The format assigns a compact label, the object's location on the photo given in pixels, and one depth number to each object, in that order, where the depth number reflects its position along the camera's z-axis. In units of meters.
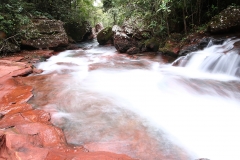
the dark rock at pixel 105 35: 14.33
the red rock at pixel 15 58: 7.14
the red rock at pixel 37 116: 2.69
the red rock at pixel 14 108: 2.91
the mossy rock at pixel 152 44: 9.45
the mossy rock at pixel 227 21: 6.50
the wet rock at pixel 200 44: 6.81
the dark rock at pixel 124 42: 9.86
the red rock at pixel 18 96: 3.28
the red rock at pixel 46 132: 2.17
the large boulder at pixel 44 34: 9.31
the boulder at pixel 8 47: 7.88
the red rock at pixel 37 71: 5.79
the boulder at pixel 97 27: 26.03
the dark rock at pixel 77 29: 15.20
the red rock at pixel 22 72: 4.97
